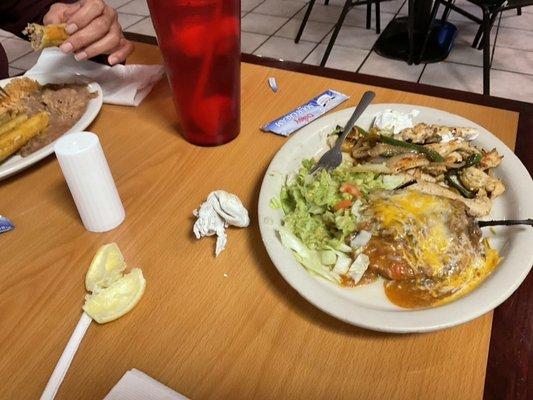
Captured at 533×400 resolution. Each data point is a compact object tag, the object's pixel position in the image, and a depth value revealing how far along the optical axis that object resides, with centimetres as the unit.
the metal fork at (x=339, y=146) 86
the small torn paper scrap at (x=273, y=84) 114
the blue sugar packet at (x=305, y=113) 100
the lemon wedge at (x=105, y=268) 69
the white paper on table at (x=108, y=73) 112
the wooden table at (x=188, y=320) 58
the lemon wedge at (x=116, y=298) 65
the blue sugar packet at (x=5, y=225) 80
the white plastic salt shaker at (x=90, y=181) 69
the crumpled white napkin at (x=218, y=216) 75
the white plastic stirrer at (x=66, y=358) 58
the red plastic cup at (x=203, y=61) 78
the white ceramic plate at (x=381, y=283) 58
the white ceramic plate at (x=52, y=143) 88
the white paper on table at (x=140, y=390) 56
